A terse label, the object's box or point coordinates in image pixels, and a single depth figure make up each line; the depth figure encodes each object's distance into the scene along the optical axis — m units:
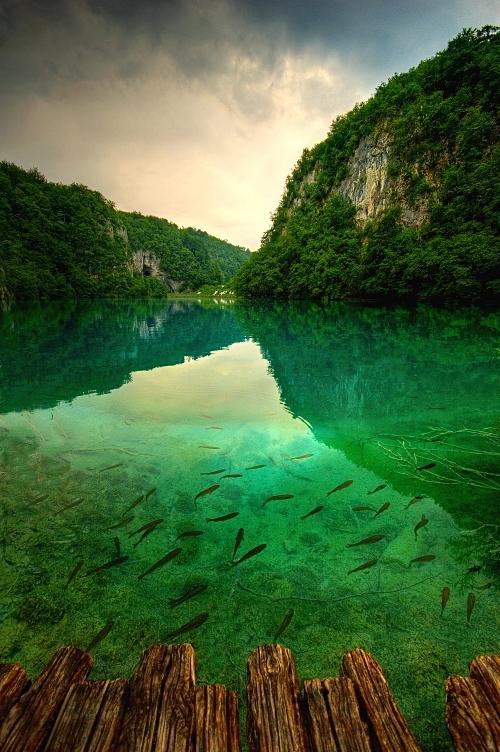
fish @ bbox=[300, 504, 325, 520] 4.09
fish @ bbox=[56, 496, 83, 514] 4.11
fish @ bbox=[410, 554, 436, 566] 3.39
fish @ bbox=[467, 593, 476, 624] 2.73
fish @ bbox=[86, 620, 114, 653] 2.51
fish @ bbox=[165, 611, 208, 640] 2.58
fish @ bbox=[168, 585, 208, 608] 2.91
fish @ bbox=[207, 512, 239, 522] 4.01
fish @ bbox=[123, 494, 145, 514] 4.20
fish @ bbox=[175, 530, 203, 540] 3.74
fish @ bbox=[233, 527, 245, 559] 3.56
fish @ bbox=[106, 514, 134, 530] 3.86
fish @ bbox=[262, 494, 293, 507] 4.42
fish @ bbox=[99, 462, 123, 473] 5.09
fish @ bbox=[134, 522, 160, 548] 3.64
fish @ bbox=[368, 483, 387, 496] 4.65
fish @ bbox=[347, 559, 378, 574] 3.29
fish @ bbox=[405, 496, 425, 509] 4.31
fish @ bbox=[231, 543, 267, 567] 3.39
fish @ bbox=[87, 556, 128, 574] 3.22
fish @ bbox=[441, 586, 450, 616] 2.82
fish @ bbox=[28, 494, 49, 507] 4.19
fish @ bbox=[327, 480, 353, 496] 4.61
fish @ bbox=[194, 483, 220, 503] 4.49
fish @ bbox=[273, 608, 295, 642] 2.63
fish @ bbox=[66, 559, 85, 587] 3.11
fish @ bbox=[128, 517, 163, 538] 3.77
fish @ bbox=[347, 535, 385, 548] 3.63
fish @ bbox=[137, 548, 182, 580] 3.22
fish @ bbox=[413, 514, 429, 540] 3.83
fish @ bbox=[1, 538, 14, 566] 3.30
